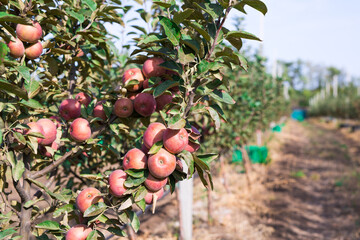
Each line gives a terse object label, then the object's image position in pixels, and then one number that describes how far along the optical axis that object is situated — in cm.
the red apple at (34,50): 122
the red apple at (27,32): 115
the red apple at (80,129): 125
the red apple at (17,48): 113
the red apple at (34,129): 119
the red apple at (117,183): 108
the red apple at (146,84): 125
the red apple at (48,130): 125
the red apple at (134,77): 128
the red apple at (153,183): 108
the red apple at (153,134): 109
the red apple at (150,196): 114
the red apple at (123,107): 127
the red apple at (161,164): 103
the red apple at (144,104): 123
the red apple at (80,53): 152
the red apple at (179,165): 112
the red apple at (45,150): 137
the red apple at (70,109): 139
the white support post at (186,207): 303
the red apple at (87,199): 112
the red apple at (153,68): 120
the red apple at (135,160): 111
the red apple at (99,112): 137
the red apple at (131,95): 134
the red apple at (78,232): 110
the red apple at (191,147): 115
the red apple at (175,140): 102
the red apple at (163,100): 129
